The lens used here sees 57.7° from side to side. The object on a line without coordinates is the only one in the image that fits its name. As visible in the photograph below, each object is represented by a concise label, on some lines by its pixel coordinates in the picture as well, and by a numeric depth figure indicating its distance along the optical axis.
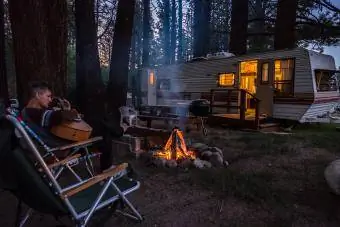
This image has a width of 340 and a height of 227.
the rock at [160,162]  4.74
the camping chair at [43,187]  2.08
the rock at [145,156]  5.05
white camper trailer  9.55
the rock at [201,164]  4.67
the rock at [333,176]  3.33
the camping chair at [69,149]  3.09
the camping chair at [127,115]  7.11
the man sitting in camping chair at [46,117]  3.49
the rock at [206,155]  5.04
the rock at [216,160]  4.85
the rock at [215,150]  5.30
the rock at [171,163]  4.70
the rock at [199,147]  5.42
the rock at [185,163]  4.71
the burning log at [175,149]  5.05
